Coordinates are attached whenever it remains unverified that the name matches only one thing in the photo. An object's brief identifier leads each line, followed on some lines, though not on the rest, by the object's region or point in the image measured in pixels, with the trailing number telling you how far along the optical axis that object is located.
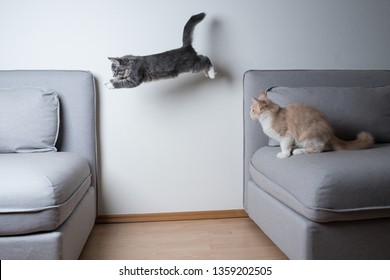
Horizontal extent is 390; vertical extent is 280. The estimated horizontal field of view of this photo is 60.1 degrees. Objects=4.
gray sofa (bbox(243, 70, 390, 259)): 1.22
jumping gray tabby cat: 1.84
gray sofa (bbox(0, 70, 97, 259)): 1.17
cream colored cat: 1.56
